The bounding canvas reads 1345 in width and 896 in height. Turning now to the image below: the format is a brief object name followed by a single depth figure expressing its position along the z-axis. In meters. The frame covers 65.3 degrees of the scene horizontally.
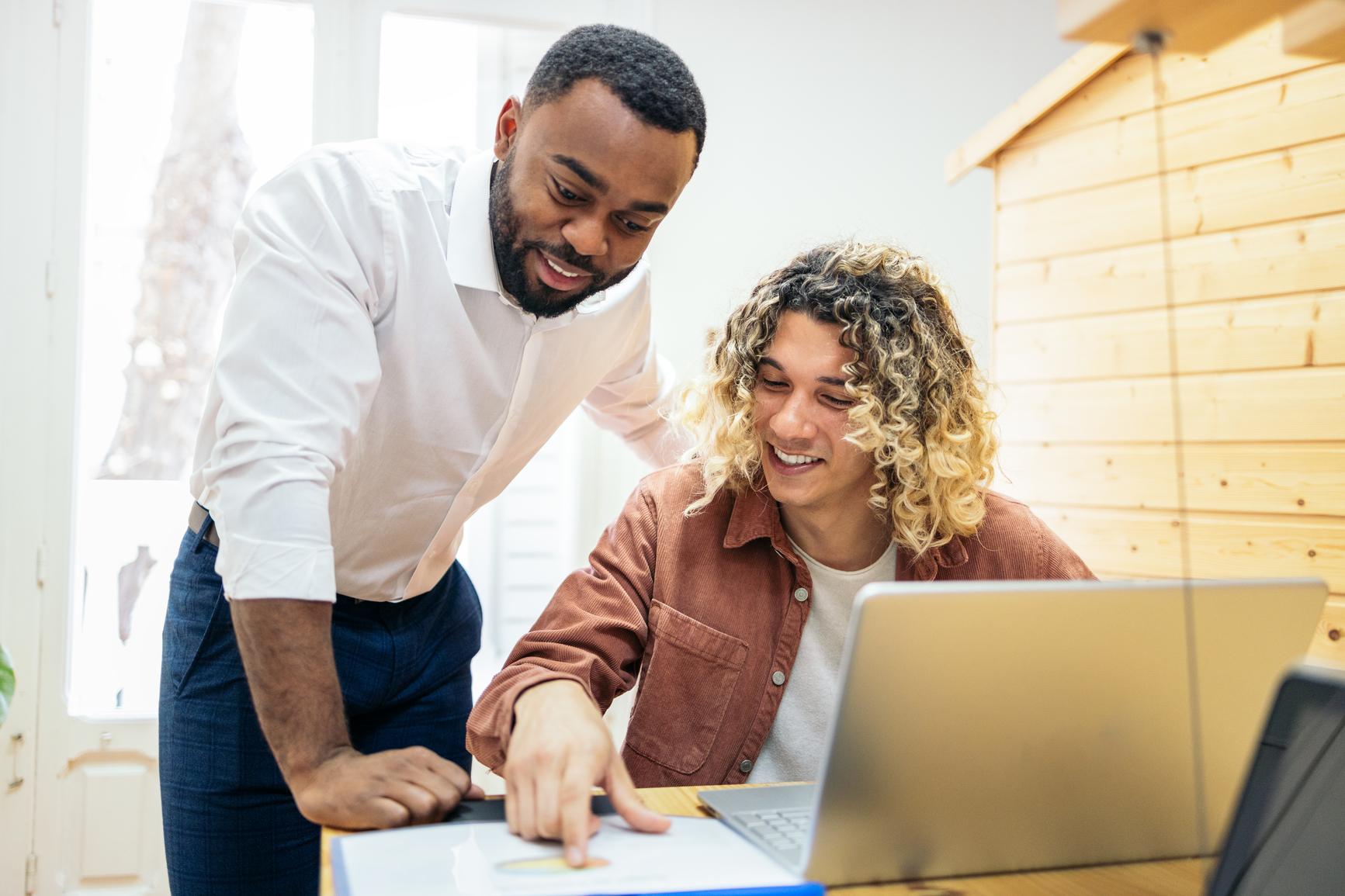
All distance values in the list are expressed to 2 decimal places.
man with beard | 0.97
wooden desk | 0.77
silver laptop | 0.70
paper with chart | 0.72
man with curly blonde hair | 1.31
